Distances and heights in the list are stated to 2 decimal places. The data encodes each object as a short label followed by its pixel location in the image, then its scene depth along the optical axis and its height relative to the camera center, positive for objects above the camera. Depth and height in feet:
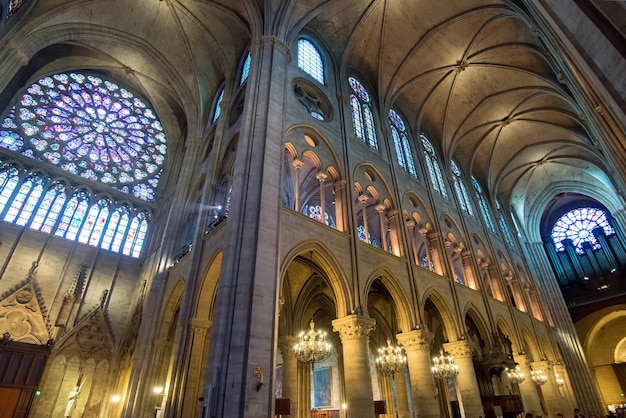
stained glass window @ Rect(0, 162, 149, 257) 46.70 +26.04
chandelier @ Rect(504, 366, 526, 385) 46.96 +5.00
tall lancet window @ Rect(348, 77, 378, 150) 50.62 +40.19
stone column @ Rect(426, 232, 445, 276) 47.47 +20.44
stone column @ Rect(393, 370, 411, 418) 49.39 +2.84
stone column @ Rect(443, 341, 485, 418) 38.91 +3.74
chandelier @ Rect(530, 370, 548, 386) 52.54 +5.36
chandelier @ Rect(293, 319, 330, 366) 32.94 +5.94
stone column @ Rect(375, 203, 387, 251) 41.78 +21.38
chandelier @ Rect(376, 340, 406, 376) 39.91 +5.92
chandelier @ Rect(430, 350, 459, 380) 40.40 +5.15
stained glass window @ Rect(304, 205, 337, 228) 62.38 +32.01
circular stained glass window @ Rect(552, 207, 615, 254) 87.15 +42.31
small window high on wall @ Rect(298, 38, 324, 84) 47.78 +43.50
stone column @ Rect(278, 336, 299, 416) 41.63 +5.39
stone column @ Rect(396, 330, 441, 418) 33.09 +4.10
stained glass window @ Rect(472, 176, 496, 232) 71.20 +38.44
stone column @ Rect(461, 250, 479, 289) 52.95 +19.85
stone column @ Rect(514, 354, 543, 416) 48.63 +3.51
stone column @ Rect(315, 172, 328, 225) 37.39 +22.90
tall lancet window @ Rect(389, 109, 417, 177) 56.18 +40.14
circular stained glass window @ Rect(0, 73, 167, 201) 51.72 +40.76
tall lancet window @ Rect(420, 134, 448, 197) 61.16 +39.38
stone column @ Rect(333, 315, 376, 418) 27.73 +4.10
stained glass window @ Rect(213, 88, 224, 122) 54.16 +42.54
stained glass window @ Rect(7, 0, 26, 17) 39.73 +41.00
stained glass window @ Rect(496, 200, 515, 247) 75.34 +36.14
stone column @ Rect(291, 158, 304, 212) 35.35 +22.76
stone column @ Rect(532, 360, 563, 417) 54.70 +3.84
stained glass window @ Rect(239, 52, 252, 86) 49.23 +42.95
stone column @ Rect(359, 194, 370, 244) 41.42 +22.77
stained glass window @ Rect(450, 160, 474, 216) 65.97 +38.41
